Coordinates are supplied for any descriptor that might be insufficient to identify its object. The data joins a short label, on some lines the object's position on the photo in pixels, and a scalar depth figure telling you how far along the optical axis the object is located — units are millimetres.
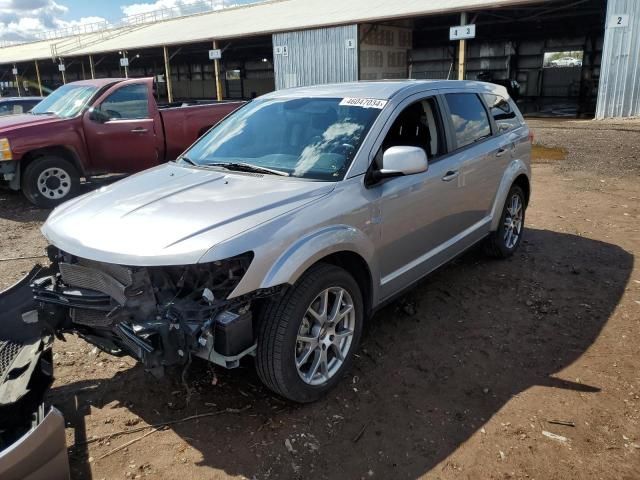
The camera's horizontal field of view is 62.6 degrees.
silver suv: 2609
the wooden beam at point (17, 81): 39812
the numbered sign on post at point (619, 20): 16641
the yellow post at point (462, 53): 19359
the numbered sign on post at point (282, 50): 24062
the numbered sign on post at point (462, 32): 19062
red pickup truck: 7652
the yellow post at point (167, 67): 27848
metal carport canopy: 20156
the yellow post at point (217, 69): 25641
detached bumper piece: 2158
